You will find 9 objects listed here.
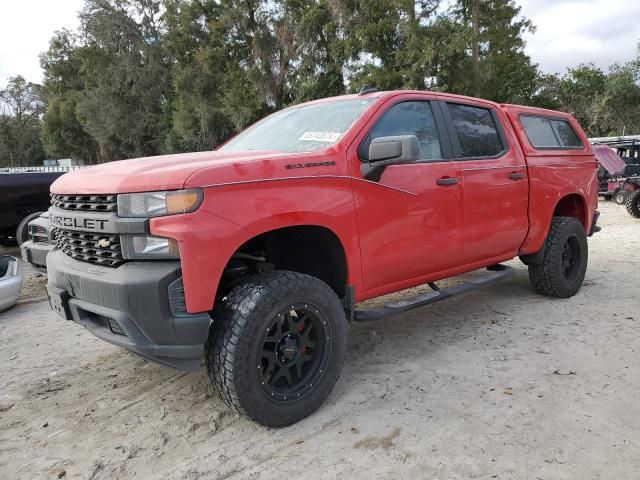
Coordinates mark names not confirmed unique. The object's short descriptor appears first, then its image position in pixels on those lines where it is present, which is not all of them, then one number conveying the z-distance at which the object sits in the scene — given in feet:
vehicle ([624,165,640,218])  38.75
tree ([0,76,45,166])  212.23
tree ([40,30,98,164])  155.12
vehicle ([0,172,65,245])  25.64
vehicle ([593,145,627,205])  42.32
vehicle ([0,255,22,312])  17.60
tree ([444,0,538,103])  72.74
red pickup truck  8.14
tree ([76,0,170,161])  123.85
